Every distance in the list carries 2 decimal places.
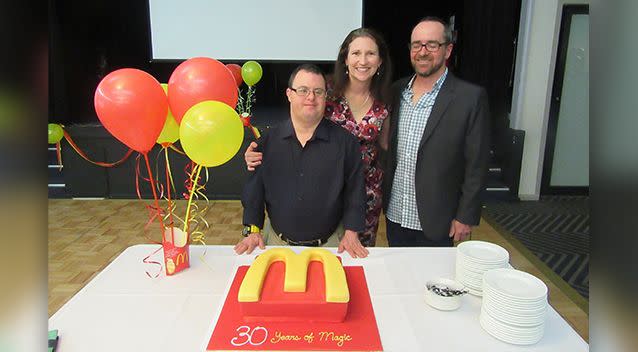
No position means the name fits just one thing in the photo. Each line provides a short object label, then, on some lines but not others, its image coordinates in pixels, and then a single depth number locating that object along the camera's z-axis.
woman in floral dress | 1.93
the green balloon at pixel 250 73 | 3.94
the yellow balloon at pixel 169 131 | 1.44
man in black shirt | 1.76
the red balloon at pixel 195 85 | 1.35
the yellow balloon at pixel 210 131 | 1.23
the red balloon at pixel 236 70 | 3.24
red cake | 1.08
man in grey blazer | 1.89
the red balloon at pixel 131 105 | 1.21
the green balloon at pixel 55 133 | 2.77
